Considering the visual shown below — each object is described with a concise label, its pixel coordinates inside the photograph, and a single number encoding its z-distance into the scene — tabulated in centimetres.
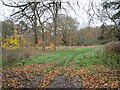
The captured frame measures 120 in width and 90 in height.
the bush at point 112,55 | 670
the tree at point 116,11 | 955
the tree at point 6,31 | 923
